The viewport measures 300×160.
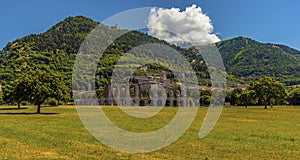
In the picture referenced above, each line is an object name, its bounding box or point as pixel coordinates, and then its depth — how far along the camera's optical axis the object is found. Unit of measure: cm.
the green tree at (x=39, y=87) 6359
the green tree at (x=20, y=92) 6456
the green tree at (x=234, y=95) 15891
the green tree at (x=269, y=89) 10419
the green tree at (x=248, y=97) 11135
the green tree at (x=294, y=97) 16150
